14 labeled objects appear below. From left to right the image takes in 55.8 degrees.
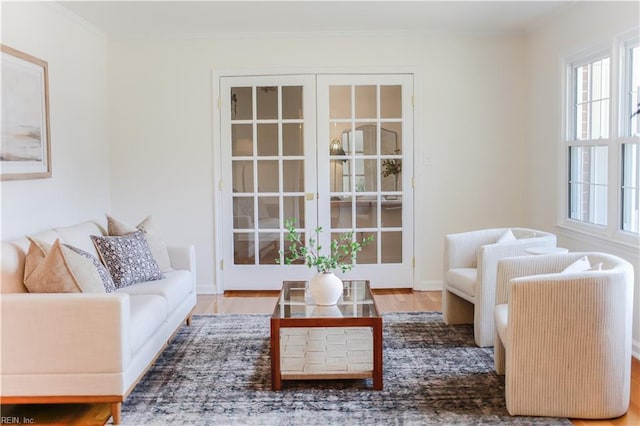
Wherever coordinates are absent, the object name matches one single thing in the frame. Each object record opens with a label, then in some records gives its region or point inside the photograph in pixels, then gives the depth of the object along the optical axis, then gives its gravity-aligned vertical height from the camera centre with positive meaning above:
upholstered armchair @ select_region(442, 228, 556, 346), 3.94 -0.62
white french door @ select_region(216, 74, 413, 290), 5.71 +0.13
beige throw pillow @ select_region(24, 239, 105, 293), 3.02 -0.45
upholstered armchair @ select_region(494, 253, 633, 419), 2.82 -0.76
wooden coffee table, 3.28 -1.06
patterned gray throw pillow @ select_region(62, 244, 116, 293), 3.36 -0.50
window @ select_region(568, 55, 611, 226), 4.38 +0.31
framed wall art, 3.79 +0.46
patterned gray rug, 2.94 -1.12
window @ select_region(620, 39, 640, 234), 3.93 +0.26
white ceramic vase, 3.61 -0.63
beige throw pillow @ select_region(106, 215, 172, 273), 4.36 -0.37
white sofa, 2.84 -0.76
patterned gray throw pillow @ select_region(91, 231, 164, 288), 3.92 -0.49
